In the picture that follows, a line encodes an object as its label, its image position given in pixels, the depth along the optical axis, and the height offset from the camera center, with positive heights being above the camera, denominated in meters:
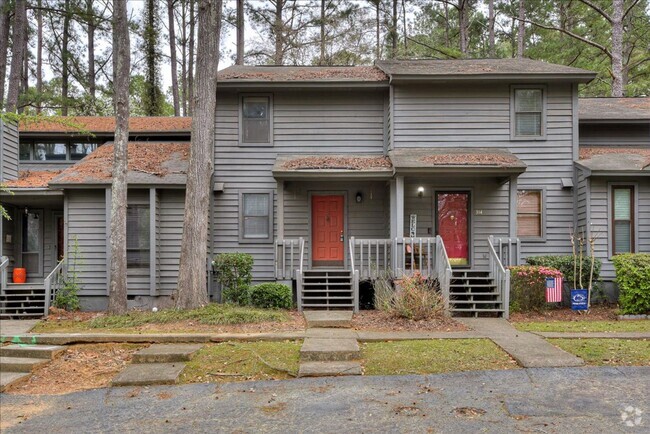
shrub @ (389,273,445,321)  8.70 -1.54
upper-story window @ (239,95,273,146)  13.12 +2.58
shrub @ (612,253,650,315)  9.74 -1.36
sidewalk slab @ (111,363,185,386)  5.73 -1.90
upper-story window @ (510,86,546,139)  12.62 +2.68
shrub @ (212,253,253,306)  11.45 -1.38
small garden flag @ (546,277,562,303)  10.34 -1.54
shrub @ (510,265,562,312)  10.41 -1.52
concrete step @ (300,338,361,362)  6.43 -1.79
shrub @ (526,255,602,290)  11.28 -1.12
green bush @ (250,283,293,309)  11.14 -1.80
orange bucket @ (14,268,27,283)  12.66 -1.50
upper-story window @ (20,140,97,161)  15.16 +2.04
